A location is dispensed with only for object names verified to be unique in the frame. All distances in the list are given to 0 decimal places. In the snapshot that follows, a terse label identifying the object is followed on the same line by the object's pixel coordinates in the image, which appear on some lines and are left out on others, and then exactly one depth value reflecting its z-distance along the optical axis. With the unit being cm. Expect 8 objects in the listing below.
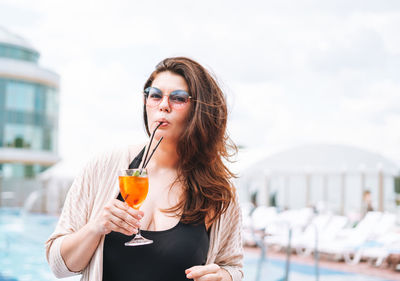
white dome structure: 1473
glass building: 3403
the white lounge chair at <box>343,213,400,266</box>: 906
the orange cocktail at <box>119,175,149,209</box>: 158
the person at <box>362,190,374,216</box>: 1247
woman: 164
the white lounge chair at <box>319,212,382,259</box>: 914
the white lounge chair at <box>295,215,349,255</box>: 944
